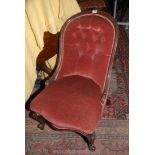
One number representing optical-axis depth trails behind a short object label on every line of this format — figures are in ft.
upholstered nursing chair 5.75
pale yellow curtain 6.23
